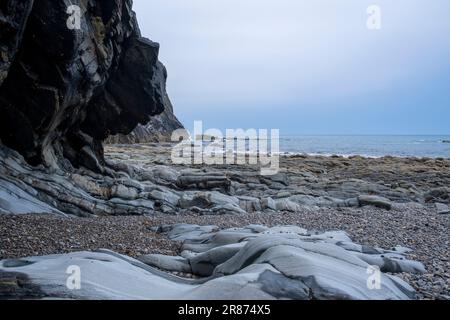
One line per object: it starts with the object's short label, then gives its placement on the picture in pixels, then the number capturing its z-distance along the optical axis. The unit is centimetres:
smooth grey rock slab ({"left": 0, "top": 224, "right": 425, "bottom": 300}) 473
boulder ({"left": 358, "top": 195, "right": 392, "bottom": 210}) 1830
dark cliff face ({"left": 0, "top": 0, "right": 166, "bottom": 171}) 1436
